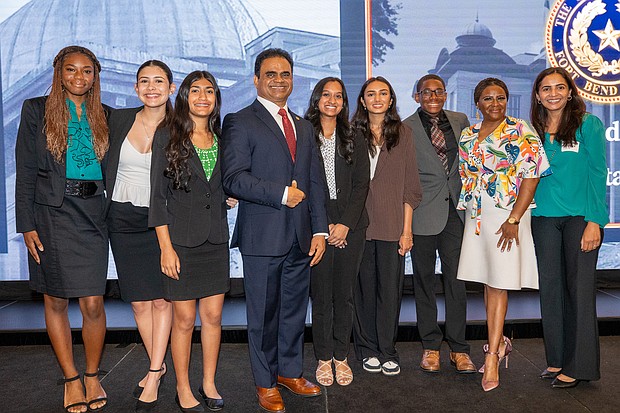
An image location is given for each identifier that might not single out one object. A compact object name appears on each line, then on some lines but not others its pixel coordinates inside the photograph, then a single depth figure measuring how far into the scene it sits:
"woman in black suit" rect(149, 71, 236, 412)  2.72
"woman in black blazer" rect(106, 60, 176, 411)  2.87
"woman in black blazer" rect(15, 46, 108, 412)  2.88
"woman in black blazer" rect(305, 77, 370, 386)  3.17
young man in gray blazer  3.46
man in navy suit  2.78
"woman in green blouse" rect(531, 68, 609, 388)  3.13
